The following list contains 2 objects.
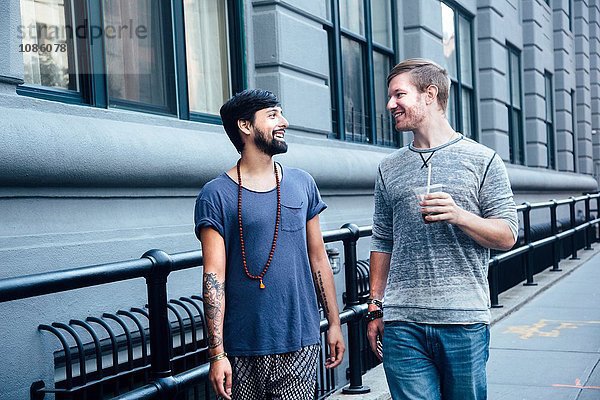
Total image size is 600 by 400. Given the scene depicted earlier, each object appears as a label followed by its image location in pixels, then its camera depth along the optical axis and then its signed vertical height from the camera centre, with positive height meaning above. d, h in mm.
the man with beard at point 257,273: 3479 -387
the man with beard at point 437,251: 3596 -350
